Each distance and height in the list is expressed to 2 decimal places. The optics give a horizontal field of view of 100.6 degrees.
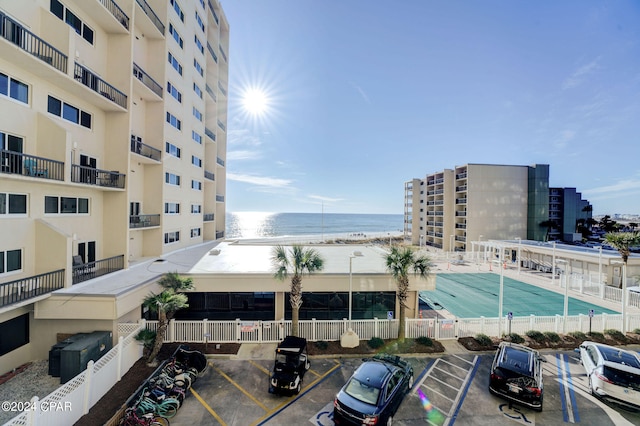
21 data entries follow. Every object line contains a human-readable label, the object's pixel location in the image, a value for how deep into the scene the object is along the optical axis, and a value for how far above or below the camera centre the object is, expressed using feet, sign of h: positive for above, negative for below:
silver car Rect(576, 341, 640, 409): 30.91 -19.51
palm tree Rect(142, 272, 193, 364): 36.86 -13.87
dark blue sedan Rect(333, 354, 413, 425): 26.00 -19.29
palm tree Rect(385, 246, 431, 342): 44.01 -8.95
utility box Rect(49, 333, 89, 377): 34.30 -19.83
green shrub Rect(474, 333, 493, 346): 45.92 -21.92
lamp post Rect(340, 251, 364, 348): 44.75 -21.70
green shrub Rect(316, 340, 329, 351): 44.19 -22.49
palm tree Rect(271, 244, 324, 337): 43.29 -9.50
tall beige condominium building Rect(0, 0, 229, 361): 37.04 +12.79
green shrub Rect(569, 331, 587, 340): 48.91 -22.15
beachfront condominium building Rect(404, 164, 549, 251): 168.25 +7.67
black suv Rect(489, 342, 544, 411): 30.30 -19.26
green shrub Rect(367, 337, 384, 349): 44.87 -22.29
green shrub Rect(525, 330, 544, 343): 47.57 -21.89
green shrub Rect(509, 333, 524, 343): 47.23 -22.08
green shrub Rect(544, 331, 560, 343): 47.62 -21.92
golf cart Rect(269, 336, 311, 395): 32.55 -20.42
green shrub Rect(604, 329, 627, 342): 48.93 -22.16
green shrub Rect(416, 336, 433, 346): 45.61 -22.23
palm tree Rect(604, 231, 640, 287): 67.24 -6.07
